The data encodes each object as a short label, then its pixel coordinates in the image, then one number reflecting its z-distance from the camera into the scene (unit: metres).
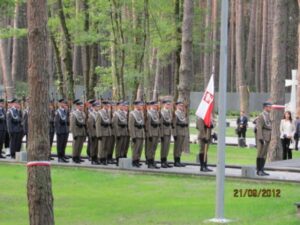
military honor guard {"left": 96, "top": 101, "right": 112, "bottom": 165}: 26.25
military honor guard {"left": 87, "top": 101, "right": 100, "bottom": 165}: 26.53
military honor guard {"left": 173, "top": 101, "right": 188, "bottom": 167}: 25.75
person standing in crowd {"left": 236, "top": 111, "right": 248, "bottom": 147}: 38.81
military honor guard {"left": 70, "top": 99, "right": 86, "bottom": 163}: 26.58
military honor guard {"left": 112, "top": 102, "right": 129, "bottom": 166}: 26.20
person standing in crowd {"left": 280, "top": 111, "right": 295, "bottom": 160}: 29.55
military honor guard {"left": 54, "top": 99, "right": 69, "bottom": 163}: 27.34
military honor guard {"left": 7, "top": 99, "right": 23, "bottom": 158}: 28.02
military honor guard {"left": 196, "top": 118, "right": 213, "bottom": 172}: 23.36
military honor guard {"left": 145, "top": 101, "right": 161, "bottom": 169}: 25.34
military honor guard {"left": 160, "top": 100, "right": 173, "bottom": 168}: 25.50
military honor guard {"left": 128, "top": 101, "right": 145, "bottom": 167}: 25.30
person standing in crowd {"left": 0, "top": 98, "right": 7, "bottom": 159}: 28.54
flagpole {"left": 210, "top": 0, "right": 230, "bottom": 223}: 15.20
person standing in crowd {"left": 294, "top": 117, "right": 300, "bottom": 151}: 35.25
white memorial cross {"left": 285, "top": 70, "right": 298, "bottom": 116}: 42.86
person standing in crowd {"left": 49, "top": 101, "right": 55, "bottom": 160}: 28.50
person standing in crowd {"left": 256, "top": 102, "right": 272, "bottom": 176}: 22.19
